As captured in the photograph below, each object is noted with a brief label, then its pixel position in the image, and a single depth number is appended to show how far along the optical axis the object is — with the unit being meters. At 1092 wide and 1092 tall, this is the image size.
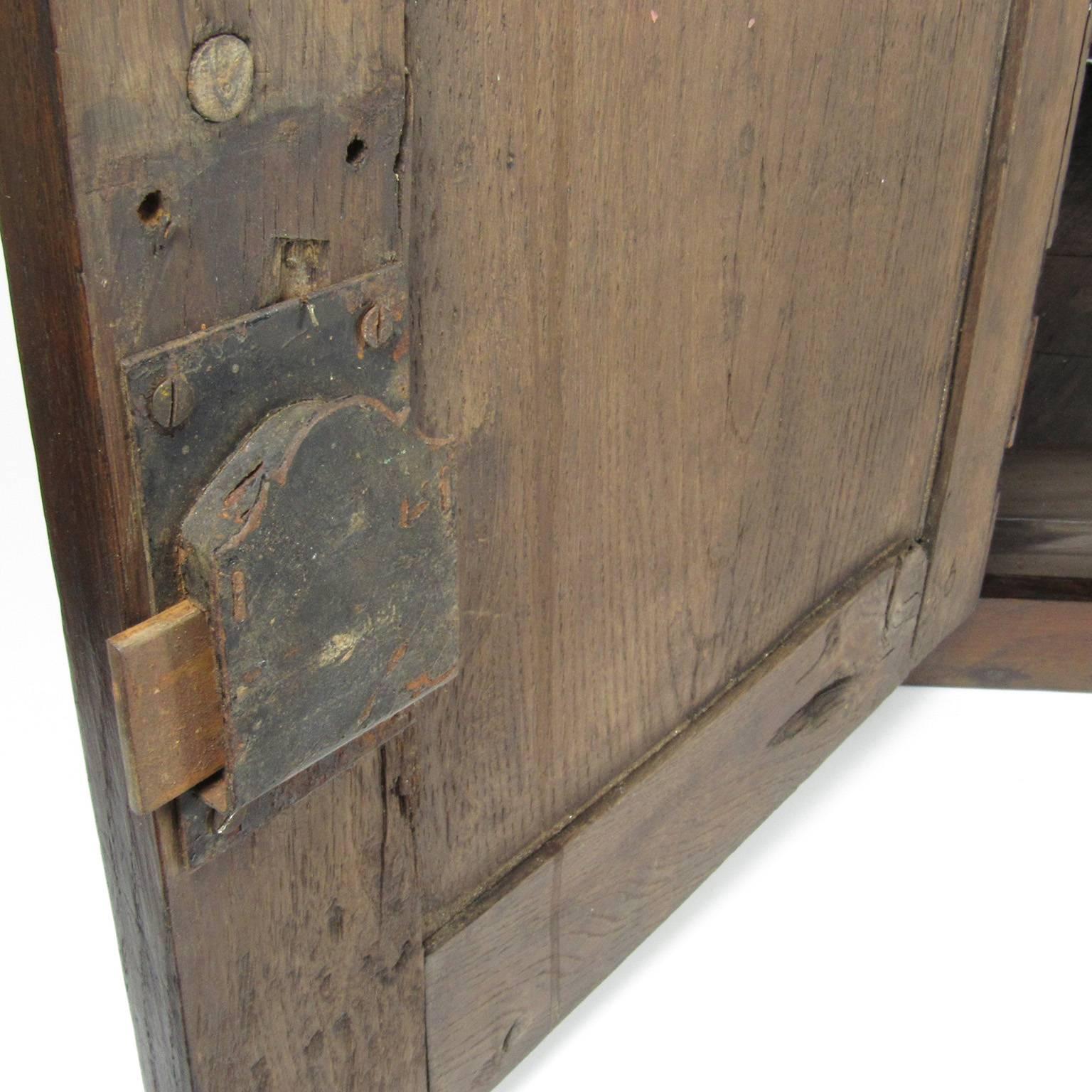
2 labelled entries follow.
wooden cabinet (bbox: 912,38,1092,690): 1.37
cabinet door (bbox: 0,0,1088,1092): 0.43
